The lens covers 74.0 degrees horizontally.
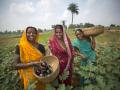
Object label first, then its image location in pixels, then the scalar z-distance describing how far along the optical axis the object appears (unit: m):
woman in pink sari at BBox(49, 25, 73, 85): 0.84
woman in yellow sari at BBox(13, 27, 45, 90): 0.76
